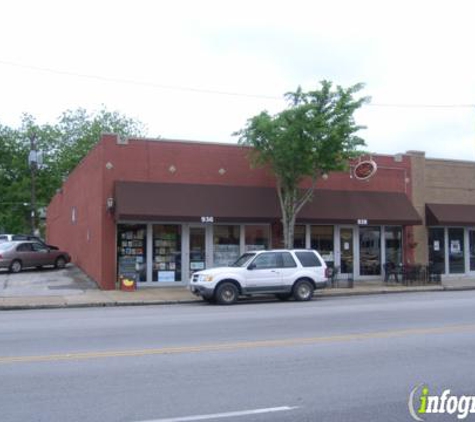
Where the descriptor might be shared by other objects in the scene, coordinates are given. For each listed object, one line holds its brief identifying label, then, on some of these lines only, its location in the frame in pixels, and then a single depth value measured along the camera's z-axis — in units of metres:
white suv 18.23
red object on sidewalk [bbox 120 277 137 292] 21.56
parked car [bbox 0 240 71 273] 27.53
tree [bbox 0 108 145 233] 55.94
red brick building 22.19
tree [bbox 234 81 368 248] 21.06
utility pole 41.31
